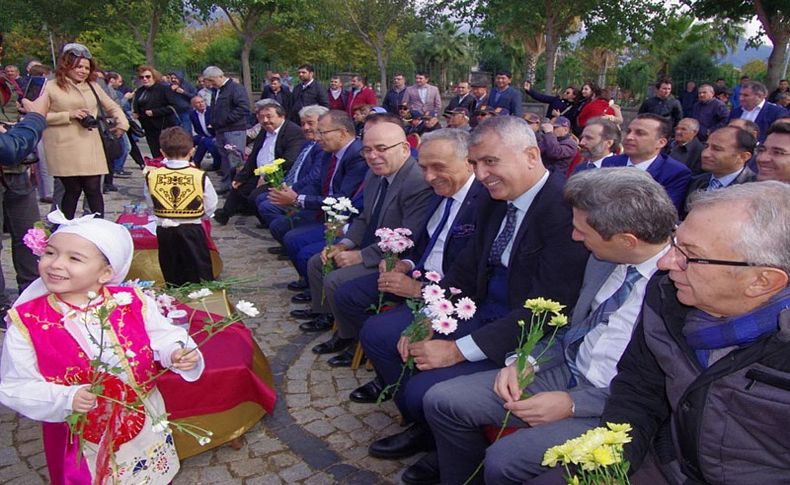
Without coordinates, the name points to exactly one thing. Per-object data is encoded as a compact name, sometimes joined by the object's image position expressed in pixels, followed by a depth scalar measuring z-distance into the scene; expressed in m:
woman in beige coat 5.29
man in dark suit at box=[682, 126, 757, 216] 4.35
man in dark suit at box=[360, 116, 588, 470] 2.67
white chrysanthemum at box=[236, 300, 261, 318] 2.27
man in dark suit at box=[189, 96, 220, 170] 10.86
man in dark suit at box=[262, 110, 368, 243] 5.14
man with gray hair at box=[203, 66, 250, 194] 9.22
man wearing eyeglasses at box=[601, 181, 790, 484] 1.63
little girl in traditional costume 2.15
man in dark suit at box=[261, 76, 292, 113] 12.84
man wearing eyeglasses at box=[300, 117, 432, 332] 3.97
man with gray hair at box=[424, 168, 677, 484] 2.20
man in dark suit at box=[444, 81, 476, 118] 11.06
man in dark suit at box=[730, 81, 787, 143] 8.20
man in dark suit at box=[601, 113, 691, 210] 4.71
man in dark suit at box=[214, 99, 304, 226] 6.89
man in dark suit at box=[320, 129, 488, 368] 3.48
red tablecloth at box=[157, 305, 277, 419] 2.86
